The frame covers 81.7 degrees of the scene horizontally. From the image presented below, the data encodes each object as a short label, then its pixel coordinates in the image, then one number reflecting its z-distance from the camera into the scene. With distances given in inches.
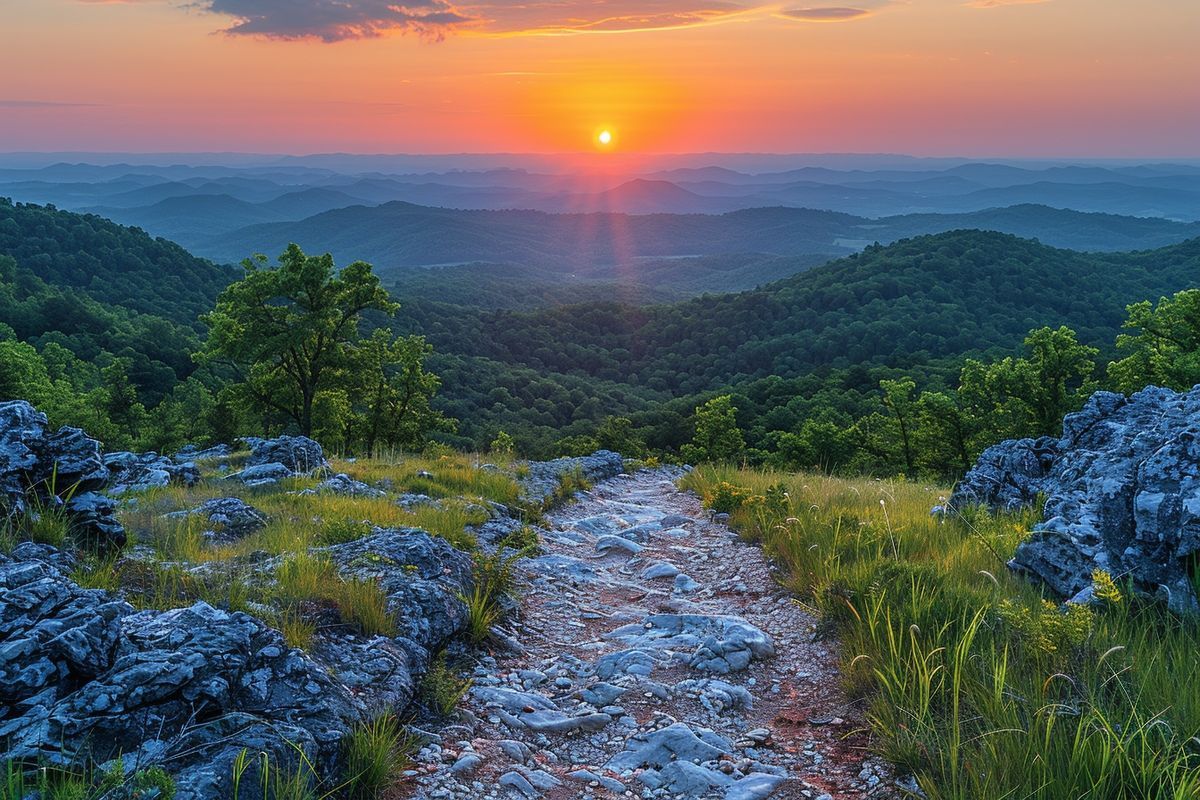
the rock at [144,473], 445.7
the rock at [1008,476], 410.3
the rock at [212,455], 653.3
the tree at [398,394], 1523.1
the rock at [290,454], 578.1
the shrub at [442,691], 207.9
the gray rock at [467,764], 177.3
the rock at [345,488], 458.1
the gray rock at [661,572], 394.3
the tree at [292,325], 1259.8
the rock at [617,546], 449.1
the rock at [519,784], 172.4
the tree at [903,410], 1833.2
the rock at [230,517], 333.1
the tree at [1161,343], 1212.5
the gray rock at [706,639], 256.6
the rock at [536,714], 209.5
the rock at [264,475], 485.0
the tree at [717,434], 1921.8
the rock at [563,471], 600.4
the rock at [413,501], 450.6
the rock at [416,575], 246.1
